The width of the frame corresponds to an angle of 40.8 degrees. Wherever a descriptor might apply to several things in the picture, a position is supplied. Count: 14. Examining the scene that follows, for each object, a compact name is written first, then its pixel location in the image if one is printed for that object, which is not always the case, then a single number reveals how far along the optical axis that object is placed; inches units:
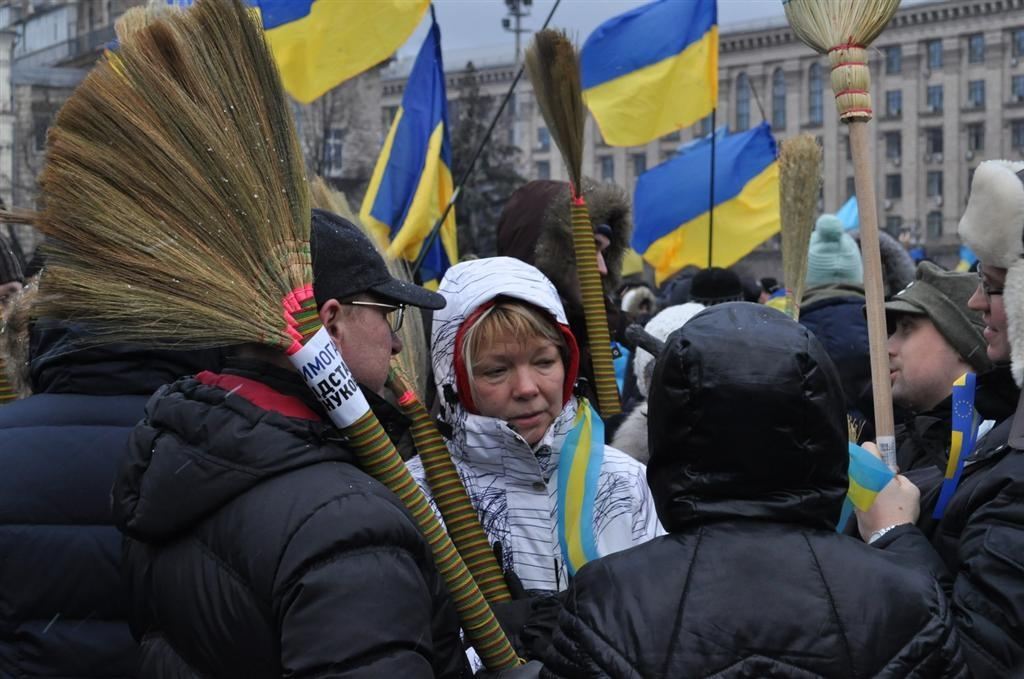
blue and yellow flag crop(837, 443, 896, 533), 112.7
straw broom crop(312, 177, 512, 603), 117.6
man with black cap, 85.4
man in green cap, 157.4
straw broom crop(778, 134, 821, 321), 193.3
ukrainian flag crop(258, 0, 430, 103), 277.7
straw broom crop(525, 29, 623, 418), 158.6
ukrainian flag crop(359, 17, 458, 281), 300.4
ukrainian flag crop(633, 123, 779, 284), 487.8
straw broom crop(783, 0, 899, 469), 124.6
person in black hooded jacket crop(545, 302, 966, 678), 83.8
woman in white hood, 126.0
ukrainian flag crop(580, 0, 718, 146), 354.0
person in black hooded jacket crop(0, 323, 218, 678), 134.2
